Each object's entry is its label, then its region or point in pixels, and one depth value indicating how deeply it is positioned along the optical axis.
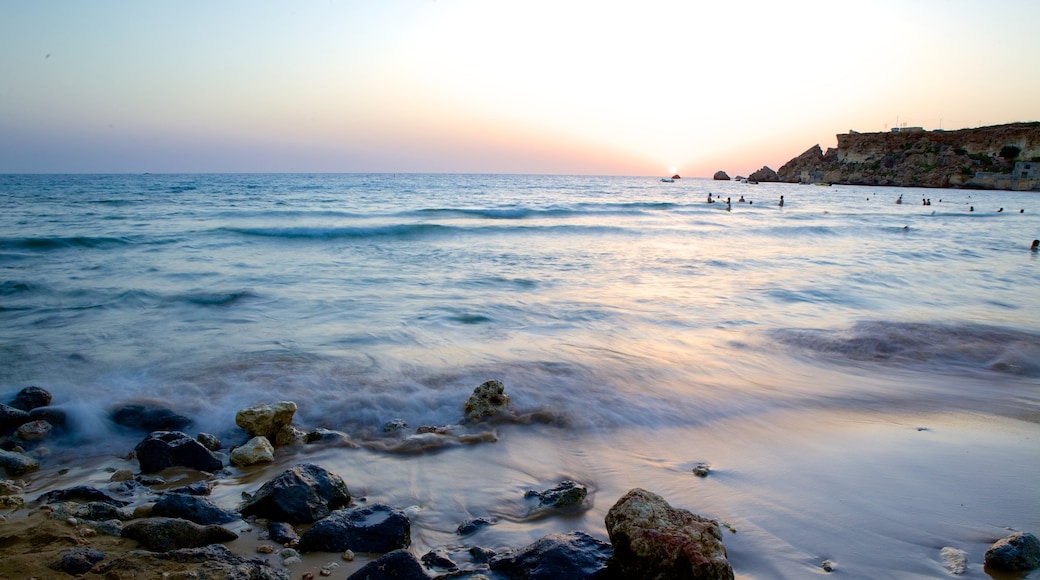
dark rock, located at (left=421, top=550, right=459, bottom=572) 3.08
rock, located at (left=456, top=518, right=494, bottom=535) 3.54
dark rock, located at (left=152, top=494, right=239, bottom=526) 3.46
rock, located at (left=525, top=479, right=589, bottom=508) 3.83
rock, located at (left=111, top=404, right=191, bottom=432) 5.30
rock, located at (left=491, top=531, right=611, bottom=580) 2.87
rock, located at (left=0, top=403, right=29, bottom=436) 5.07
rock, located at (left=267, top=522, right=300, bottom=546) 3.31
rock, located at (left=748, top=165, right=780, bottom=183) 120.44
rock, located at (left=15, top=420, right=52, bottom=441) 4.89
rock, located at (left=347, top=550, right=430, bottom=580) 2.78
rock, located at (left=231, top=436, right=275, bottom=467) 4.51
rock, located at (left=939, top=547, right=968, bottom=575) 3.12
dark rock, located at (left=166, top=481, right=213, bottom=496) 3.99
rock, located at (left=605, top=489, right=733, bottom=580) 2.67
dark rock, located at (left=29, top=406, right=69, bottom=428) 5.21
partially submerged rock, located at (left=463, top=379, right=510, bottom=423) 5.50
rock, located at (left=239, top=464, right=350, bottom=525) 3.55
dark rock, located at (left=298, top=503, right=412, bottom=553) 3.21
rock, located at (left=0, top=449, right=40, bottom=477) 4.29
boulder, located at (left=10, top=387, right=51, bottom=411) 5.63
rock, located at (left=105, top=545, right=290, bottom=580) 2.78
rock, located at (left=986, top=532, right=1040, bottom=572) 3.01
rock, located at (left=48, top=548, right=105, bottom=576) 2.80
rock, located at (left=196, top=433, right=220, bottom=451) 4.83
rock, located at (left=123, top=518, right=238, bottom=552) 3.12
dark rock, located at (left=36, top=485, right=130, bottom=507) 3.74
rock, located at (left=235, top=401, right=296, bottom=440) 4.98
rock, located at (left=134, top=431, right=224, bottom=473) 4.36
